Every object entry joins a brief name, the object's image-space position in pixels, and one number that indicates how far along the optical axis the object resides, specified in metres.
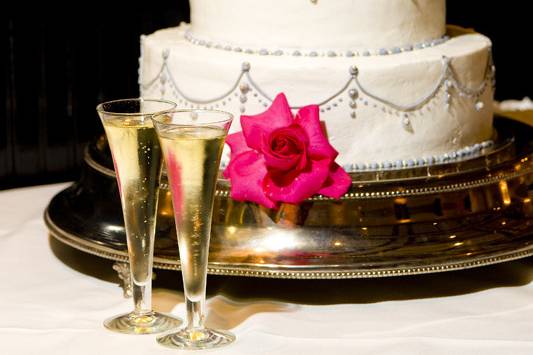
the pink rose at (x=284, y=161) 3.78
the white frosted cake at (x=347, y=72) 4.04
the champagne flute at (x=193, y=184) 3.11
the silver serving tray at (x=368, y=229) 3.74
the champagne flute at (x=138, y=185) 3.31
